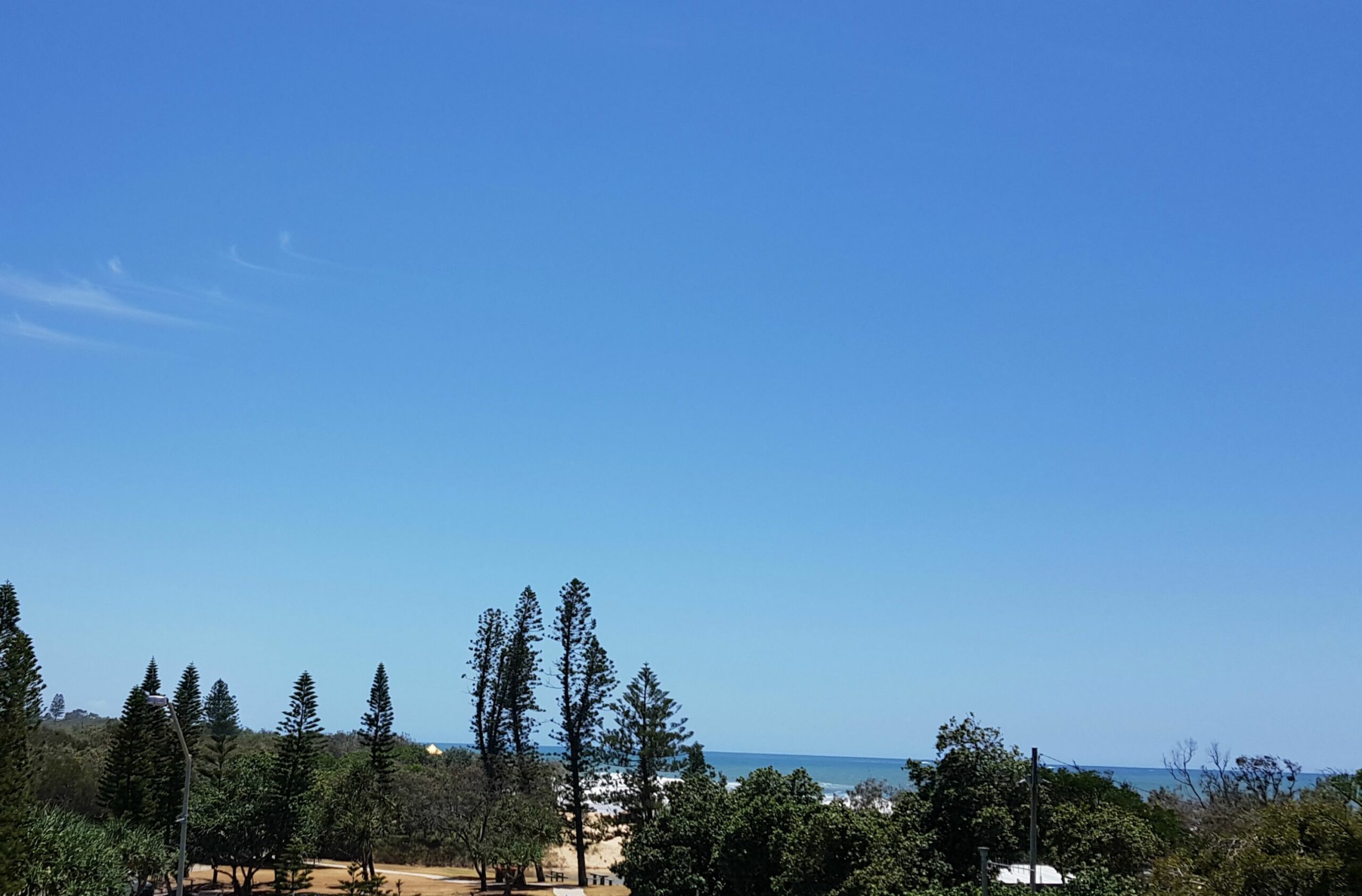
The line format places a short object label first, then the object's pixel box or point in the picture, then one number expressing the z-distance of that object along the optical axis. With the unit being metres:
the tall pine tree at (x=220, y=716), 73.24
